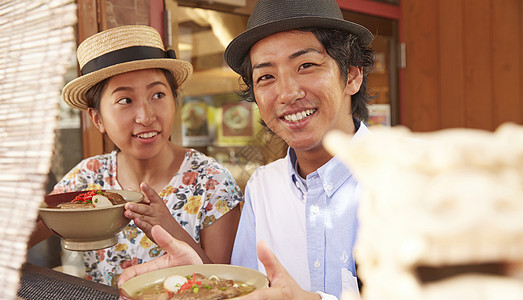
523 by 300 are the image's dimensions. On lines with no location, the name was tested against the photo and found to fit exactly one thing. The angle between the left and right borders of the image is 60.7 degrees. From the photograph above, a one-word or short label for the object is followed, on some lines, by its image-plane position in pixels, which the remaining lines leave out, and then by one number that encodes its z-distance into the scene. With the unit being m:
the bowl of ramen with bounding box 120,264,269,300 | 0.84
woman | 1.73
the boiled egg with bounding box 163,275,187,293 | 0.89
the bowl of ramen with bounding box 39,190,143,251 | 1.21
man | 1.40
